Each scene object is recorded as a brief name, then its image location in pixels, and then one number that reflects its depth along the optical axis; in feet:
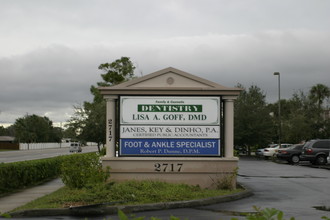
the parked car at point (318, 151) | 112.78
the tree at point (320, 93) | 208.13
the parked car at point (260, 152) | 153.86
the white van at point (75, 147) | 234.91
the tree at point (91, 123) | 109.91
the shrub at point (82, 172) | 46.88
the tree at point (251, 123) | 162.81
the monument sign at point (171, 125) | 51.31
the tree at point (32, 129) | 376.68
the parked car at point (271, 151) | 147.02
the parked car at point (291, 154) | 125.90
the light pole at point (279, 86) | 162.67
